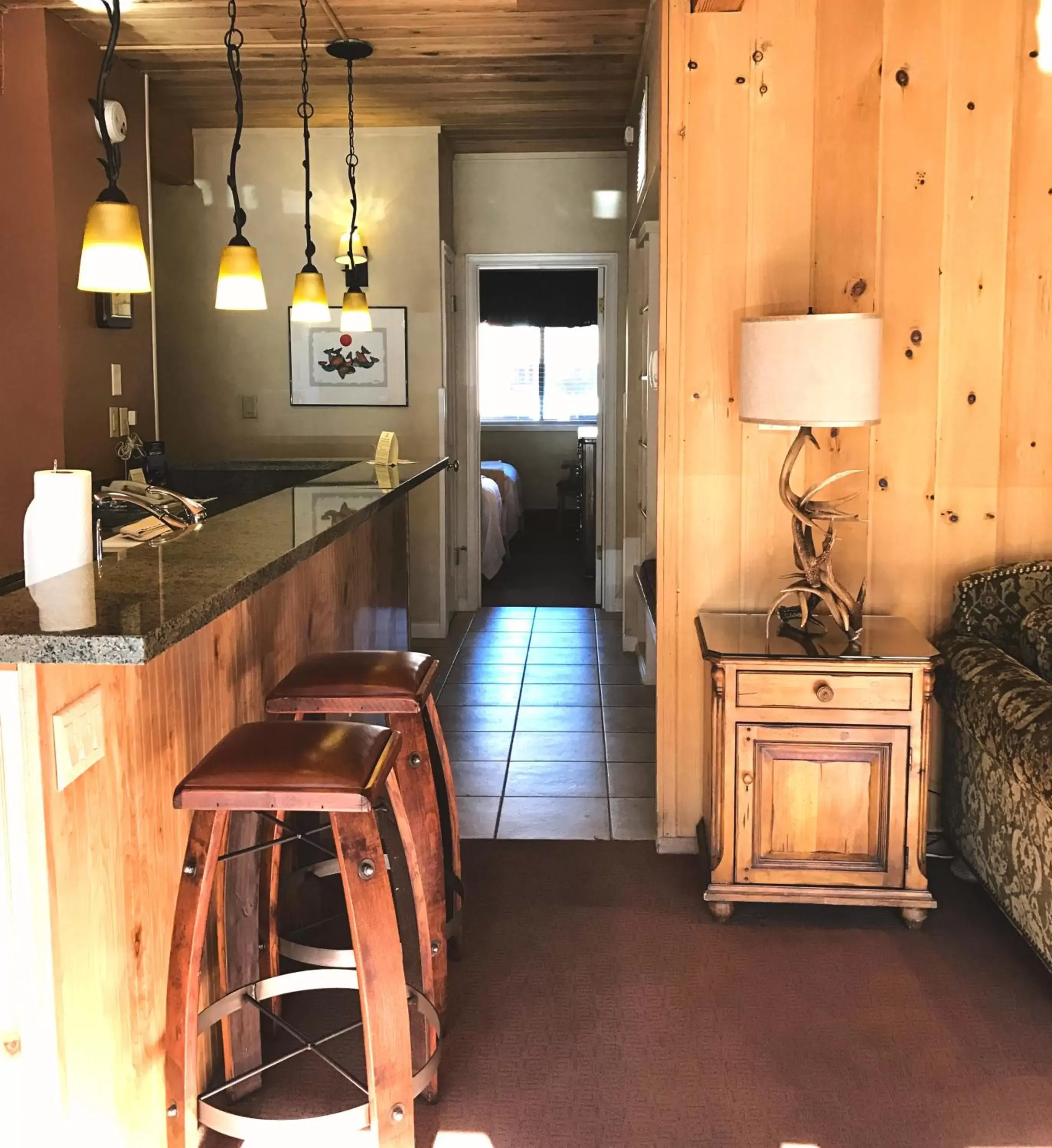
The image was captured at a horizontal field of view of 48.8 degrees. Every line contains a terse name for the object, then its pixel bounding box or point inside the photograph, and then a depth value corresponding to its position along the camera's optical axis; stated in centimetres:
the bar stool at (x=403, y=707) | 228
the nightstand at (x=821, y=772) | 285
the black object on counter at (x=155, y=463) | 486
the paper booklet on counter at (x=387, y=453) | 451
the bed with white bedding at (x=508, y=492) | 877
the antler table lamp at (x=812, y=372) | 273
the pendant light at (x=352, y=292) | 457
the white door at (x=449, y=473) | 638
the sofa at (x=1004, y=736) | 259
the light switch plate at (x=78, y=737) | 164
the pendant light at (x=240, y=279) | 335
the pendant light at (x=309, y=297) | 408
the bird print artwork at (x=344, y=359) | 626
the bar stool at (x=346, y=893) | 173
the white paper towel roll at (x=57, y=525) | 197
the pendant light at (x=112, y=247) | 243
